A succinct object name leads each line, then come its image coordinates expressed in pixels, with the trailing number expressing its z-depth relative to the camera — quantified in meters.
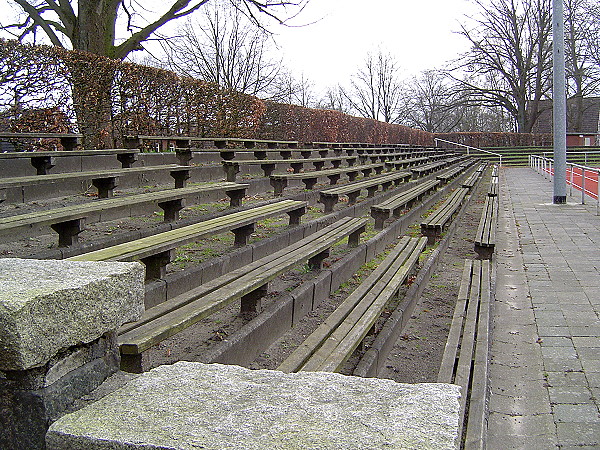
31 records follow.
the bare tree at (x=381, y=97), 59.88
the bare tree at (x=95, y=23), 11.38
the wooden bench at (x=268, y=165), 7.82
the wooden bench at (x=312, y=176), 7.86
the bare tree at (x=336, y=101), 63.64
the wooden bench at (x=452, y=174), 13.53
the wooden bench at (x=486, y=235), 6.54
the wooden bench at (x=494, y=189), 12.64
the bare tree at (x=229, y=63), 33.53
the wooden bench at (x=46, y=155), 5.83
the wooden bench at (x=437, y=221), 7.06
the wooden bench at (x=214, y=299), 2.45
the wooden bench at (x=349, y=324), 2.85
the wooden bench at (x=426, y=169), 13.60
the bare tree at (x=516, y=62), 42.09
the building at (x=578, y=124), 53.69
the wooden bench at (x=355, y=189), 7.64
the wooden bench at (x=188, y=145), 8.27
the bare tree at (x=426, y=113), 62.43
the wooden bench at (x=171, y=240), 3.43
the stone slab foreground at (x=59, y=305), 1.50
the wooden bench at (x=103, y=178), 4.76
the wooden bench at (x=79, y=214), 3.73
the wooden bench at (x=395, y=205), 7.28
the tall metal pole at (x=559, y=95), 11.99
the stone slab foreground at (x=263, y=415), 1.39
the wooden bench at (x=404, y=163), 15.04
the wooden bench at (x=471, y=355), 2.67
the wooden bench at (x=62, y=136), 5.93
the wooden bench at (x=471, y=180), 13.40
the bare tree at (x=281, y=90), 35.12
